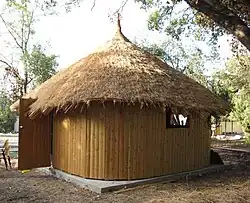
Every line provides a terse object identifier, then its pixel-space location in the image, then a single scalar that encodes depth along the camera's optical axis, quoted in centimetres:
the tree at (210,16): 503
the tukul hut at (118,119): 603
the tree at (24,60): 1467
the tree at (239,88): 1393
